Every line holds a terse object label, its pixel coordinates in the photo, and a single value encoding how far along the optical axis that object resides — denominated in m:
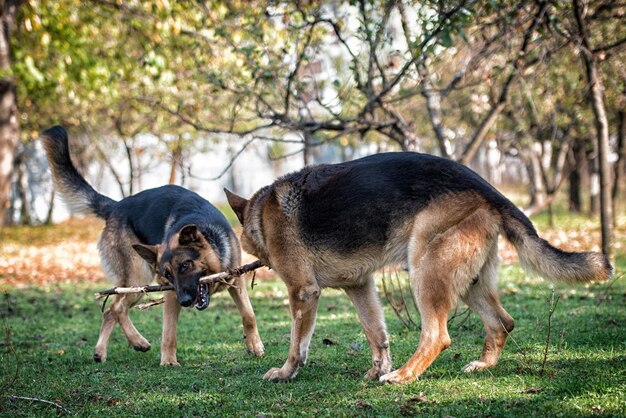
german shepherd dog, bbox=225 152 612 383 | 4.97
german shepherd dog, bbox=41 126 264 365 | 6.60
